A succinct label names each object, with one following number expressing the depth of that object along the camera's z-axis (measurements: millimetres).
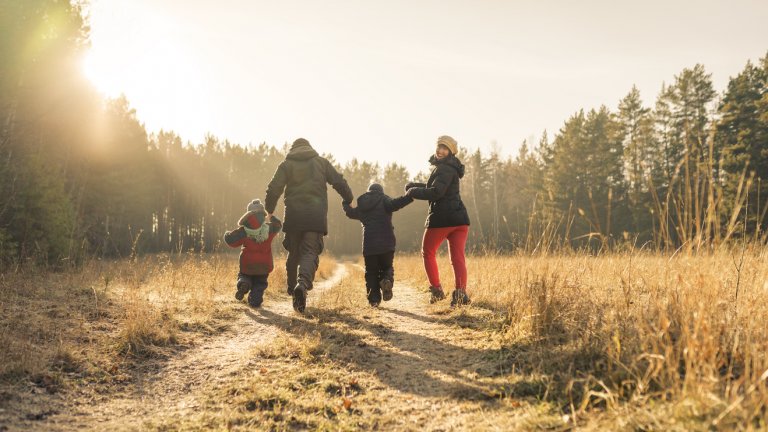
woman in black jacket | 5613
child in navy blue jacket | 6430
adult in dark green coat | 5766
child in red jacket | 6578
